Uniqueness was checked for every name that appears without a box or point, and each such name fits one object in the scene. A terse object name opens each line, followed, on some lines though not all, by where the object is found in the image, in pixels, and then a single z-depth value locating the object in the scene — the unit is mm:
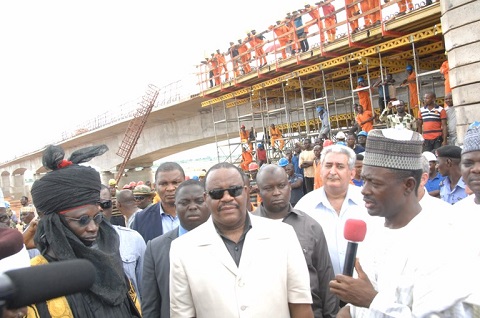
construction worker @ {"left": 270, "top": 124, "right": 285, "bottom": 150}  15659
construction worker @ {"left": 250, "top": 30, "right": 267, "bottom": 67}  14484
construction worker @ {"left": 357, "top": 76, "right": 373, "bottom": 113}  11617
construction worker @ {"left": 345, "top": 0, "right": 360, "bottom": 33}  10870
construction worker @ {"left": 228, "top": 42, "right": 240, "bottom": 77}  15738
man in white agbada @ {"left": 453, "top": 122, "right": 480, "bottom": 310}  2363
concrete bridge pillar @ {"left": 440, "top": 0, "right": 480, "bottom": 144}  6961
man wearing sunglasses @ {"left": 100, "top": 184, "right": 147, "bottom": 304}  3138
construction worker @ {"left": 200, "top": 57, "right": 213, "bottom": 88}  17422
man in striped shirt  8047
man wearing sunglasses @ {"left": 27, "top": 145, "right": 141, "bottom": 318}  2076
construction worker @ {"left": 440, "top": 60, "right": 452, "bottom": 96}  8556
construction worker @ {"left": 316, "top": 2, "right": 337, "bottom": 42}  11477
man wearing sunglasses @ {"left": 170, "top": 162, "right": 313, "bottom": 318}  2244
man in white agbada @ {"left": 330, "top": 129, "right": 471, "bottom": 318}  1600
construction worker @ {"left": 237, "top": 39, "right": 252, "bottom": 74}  15430
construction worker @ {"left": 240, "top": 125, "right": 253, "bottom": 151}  16906
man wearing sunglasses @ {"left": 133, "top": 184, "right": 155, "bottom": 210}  6148
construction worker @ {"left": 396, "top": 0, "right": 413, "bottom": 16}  10041
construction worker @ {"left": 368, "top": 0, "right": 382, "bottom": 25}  10484
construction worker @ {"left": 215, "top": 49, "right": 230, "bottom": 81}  16719
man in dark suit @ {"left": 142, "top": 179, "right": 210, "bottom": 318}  2752
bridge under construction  10102
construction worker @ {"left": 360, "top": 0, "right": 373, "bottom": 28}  10695
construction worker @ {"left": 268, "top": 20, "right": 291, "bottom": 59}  13430
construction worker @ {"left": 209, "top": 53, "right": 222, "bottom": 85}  17019
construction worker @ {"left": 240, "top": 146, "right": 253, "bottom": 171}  16391
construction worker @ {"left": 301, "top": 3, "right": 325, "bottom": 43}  11766
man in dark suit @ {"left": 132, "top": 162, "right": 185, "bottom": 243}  4152
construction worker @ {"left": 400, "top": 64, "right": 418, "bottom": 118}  10836
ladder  21797
